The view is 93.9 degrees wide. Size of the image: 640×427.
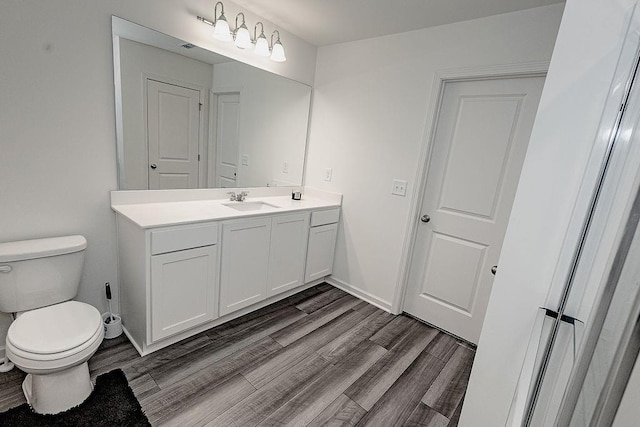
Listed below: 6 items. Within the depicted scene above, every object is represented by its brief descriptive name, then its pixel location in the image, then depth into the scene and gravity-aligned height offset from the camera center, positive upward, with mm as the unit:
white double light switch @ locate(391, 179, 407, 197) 2520 -205
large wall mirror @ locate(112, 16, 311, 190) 1920 +183
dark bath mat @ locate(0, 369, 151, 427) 1402 -1367
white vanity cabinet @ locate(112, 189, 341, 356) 1774 -807
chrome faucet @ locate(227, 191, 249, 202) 2576 -446
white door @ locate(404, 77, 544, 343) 2064 -171
